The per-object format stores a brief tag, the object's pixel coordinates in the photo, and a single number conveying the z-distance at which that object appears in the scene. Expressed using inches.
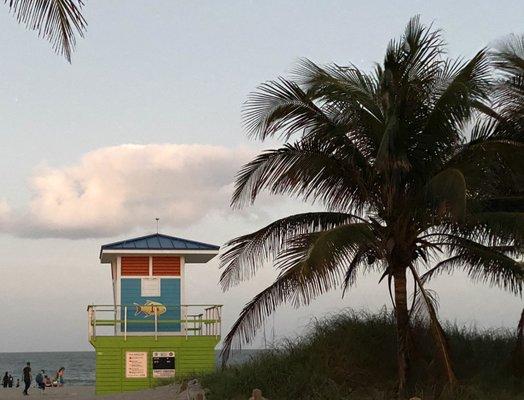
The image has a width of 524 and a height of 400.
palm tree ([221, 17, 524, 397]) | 727.1
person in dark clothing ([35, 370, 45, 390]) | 1591.5
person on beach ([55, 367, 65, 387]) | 1930.1
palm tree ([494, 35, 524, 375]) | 798.5
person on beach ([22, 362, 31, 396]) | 1387.2
